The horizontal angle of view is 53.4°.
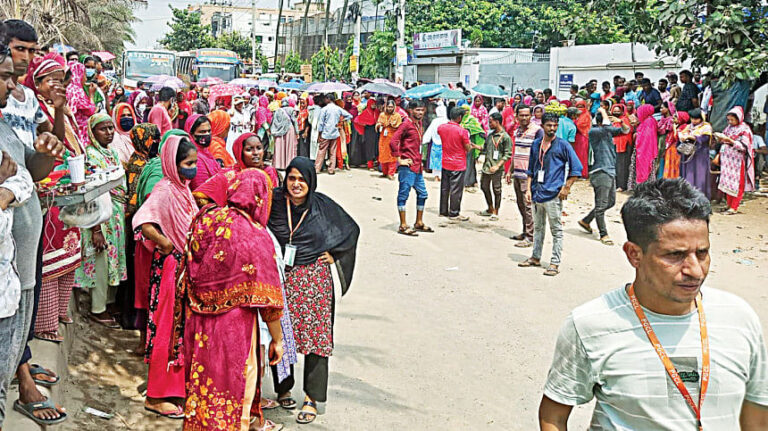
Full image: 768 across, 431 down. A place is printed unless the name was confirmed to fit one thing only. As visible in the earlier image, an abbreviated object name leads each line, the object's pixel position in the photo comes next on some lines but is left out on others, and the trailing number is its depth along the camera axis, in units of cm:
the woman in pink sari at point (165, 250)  460
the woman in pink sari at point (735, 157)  1165
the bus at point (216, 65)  3331
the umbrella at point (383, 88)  1842
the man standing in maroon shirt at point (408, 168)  1033
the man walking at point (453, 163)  1106
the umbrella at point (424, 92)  1683
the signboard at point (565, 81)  2677
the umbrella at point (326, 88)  1889
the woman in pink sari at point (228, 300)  357
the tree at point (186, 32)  6562
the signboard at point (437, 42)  3628
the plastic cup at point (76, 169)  382
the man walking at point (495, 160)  1080
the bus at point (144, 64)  2866
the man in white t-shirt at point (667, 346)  219
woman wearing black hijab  459
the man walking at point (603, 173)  1005
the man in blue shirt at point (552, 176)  833
